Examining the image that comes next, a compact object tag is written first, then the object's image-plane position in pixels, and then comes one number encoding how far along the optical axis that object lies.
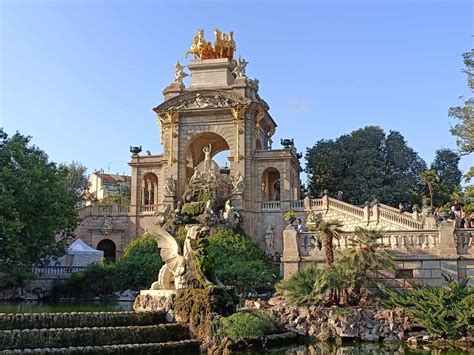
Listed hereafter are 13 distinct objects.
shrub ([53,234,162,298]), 30.84
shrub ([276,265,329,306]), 16.06
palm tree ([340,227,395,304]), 16.42
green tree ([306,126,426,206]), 46.72
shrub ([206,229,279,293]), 28.28
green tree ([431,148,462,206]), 53.59
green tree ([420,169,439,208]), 46.11
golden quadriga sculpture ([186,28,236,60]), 42.94
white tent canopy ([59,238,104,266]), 33.94
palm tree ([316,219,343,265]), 17.33
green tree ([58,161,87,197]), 66.12
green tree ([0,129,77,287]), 25.86
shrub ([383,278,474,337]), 14.76
